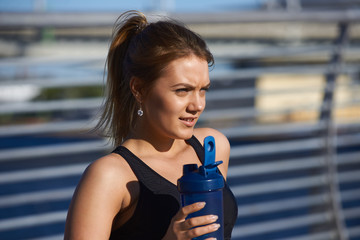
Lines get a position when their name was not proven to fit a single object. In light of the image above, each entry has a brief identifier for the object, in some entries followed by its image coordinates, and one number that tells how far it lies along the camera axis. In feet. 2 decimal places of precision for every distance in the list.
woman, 10.15
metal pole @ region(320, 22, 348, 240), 22.18
